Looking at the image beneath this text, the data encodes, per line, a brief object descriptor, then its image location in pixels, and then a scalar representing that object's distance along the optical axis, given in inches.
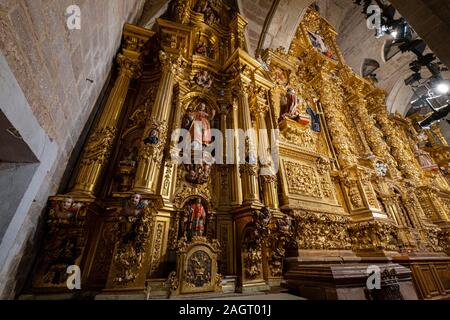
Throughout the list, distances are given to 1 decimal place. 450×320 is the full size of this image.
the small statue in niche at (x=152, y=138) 145.6
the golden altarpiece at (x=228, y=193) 111.7
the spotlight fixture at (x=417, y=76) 295.4
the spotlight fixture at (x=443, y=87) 279.7
